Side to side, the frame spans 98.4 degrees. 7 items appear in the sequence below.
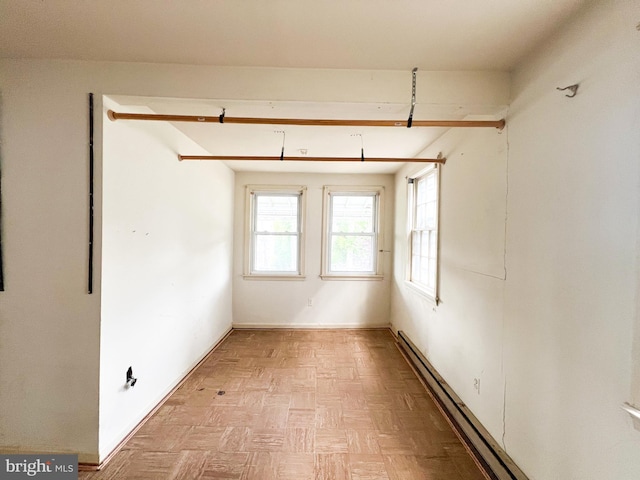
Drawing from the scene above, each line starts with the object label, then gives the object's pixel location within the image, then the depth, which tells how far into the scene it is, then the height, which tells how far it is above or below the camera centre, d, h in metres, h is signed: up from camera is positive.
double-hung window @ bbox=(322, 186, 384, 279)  4.27 +0.01
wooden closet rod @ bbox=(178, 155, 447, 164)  2.26 +0.67
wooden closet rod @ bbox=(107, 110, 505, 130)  1.66 +0.70
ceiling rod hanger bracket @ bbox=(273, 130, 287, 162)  2.45 +0.92
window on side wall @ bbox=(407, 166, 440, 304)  2.76 +0.08
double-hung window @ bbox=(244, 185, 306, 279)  4.23 -0.01
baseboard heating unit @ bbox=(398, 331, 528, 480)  1.55 -1.29
